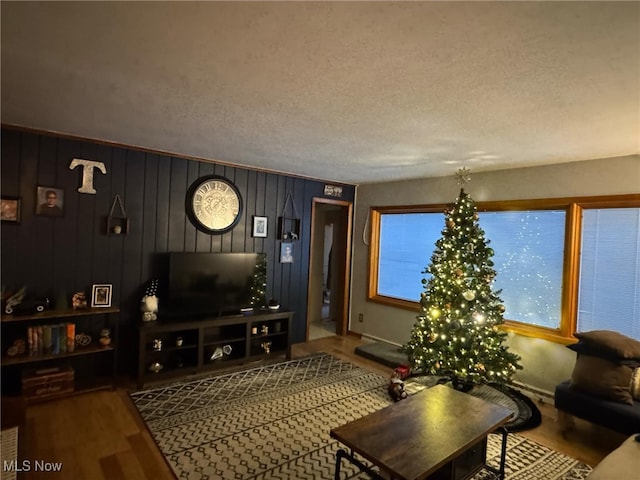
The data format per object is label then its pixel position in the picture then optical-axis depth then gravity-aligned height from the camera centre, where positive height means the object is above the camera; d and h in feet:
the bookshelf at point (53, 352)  9.98 -3.59
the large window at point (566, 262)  10.62 -0.33
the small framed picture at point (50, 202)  10.59 +0.77
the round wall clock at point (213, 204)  13.39 +1.22
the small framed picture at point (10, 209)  10.11 +0.46
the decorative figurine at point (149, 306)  11.76 -2.47
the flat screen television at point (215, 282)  12.39 -1.74
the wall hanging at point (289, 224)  15.74 +0.66
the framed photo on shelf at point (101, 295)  11.35 -2.11
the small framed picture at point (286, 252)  15.90 -0.60
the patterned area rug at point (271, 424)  7.82 -4.95
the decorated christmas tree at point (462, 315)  11.10 -2.20
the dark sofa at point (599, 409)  8.18 -3.79
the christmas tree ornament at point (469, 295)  11.25 -1.49
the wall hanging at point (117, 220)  11.69 +0.36
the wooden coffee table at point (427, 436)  5.81 -3.48
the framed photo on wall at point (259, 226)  15.00 +0.48
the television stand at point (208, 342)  11.66 -3.85
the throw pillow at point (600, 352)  8.79 -2.55
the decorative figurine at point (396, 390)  11.03 -4.57
